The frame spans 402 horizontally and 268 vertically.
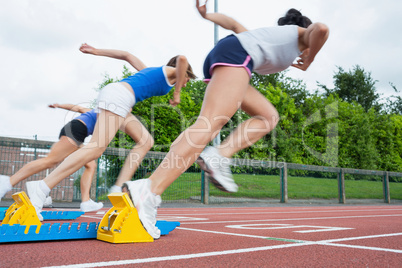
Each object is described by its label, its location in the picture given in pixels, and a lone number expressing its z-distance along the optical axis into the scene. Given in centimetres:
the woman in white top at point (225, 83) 206
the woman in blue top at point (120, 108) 306
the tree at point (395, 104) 4109
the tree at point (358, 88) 4322
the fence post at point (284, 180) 1466
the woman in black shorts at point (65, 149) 353
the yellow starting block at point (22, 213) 275
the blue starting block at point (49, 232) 227
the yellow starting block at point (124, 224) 224
